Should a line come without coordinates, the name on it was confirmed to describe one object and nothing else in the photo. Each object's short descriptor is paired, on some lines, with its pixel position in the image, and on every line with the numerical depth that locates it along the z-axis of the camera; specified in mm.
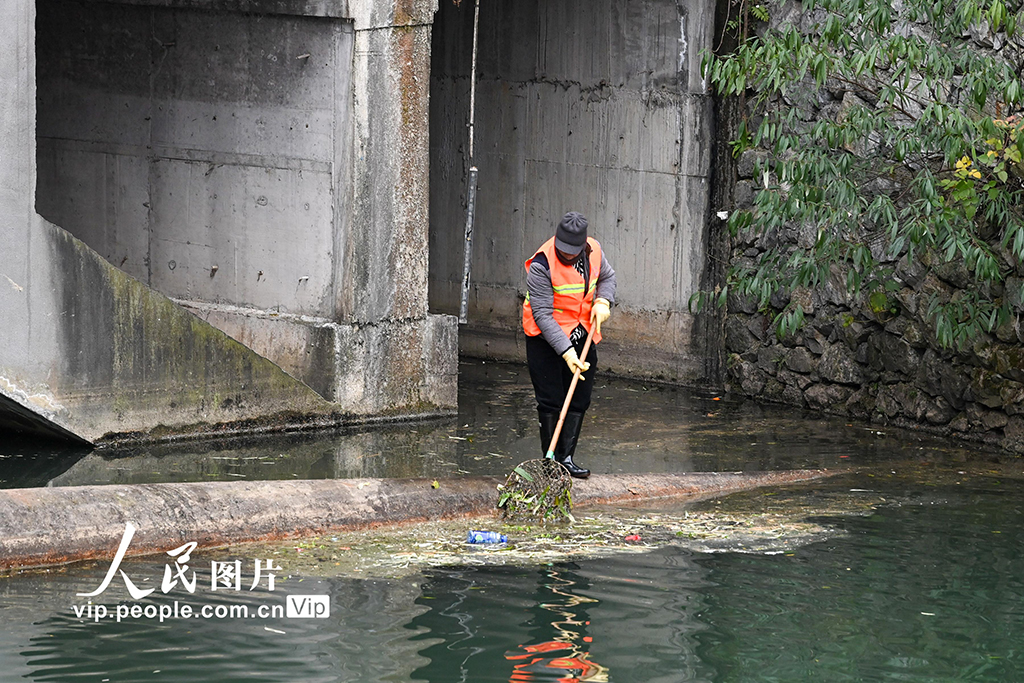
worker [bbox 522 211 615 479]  16049
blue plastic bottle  14675
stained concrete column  20974
